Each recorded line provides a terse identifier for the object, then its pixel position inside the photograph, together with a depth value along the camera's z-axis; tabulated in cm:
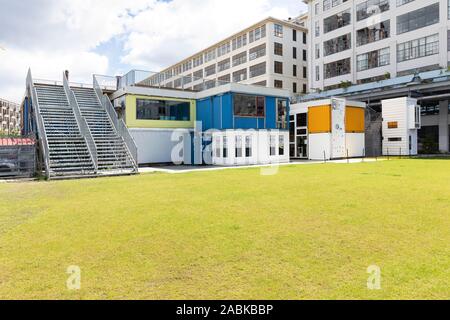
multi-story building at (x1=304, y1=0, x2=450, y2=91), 4091
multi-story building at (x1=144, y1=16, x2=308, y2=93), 6056
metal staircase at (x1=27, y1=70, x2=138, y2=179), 1836
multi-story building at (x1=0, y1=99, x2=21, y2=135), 11175
